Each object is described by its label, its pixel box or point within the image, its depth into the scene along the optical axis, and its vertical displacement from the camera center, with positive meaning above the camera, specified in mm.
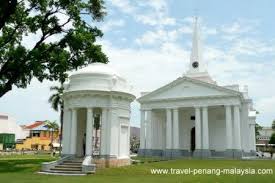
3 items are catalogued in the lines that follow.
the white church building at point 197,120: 42469 +2068
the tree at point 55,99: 49006 +4942
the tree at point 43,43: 23078 +6568
